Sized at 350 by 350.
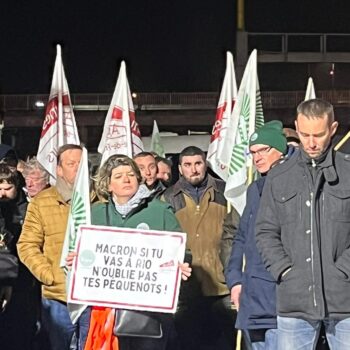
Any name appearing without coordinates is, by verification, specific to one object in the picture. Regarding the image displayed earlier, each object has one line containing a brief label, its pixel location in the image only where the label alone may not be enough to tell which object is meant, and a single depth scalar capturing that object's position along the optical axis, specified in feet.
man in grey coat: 13.66
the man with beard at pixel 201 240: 22.71
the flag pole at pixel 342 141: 16.51
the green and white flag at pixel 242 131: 21.97
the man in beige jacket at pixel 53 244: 19.26
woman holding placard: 17.61
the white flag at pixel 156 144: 35.91
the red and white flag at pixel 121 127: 28.81
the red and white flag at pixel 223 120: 26.68
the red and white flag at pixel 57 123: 28.66
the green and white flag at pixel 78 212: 18.03
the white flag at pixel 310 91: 29.66
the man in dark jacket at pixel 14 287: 20.48
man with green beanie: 15.80
